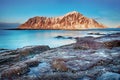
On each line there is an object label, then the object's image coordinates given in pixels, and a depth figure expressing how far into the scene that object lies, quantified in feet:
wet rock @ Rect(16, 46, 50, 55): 25.43
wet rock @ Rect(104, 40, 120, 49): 29.16
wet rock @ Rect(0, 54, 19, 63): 21.84
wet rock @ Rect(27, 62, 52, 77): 14.96
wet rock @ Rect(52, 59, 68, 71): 15.62
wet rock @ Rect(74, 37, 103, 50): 27.36
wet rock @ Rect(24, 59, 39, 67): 17.46
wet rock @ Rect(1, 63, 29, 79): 14.28
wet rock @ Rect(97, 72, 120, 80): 11.96
